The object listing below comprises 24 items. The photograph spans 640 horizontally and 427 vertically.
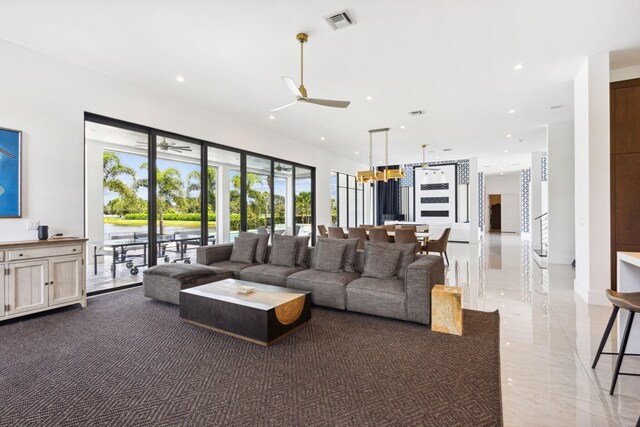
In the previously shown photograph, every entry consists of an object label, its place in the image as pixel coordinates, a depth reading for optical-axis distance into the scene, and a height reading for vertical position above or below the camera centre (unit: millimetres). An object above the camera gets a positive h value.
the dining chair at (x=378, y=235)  6316 -413
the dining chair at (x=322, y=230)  7857 -397
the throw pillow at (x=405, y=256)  3998 -533
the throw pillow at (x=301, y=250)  4926 -556
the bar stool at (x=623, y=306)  2107 -629
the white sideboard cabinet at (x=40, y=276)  3490 -719
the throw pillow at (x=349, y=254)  4472 -563
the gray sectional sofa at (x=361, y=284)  3430 -866
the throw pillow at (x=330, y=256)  4402 -585
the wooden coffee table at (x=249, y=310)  2945 -959
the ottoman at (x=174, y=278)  4129 -858
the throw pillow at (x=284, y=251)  4898 -567
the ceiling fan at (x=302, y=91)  3592 +1472
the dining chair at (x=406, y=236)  6184 -427
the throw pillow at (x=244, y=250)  5266 -600
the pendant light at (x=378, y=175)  8414 +1083
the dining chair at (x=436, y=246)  7016 -712
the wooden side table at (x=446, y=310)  3205 -999
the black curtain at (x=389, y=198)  14789 +773
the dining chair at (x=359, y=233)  6488 -382
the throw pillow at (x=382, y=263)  4020 -627
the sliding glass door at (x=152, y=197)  5219 +340
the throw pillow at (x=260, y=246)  5270 -526
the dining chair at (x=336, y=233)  6734 -393
